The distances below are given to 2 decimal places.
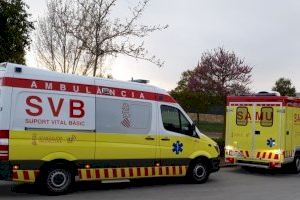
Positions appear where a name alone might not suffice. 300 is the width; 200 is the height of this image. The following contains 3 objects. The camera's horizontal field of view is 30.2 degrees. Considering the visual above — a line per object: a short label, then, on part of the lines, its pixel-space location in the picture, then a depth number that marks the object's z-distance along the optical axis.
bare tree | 20.97
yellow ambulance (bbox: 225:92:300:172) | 17.14
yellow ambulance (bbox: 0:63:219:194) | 11.23
